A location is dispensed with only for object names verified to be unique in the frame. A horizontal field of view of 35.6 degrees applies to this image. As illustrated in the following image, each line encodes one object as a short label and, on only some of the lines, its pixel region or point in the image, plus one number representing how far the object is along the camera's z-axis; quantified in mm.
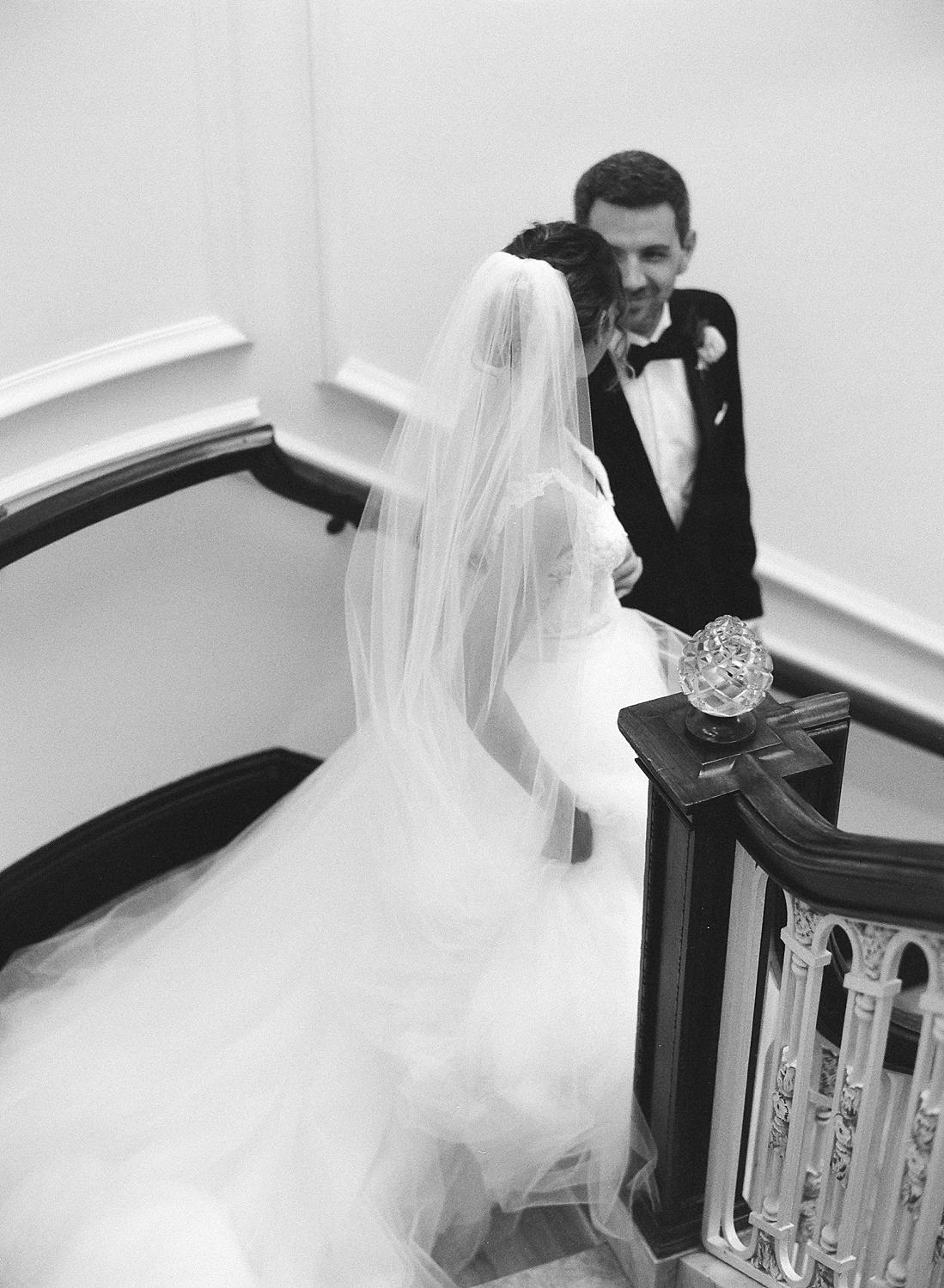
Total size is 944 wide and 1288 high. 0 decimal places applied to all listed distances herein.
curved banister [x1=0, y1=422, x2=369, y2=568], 2703
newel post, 1814
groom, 2762
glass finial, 1816
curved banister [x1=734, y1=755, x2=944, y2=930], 1556
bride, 2256
